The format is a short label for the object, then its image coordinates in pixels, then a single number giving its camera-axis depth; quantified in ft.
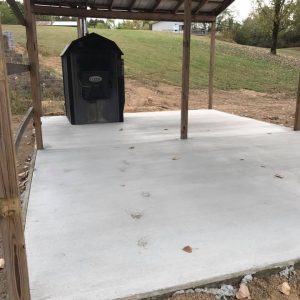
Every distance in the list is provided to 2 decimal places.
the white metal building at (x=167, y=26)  158.35
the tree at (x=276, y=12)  77.66
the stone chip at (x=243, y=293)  6.13
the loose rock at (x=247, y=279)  6.42
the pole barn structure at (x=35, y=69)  4.55
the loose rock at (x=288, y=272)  6.68
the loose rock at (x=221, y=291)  6.16
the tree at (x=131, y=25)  151.16
